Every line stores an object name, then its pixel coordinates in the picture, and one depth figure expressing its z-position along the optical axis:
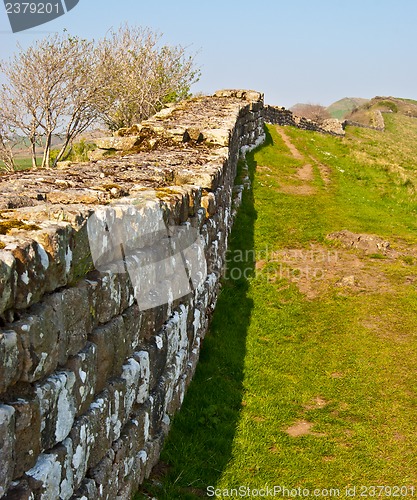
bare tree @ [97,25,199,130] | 35.84
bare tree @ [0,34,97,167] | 33.22
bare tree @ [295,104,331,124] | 80.66
